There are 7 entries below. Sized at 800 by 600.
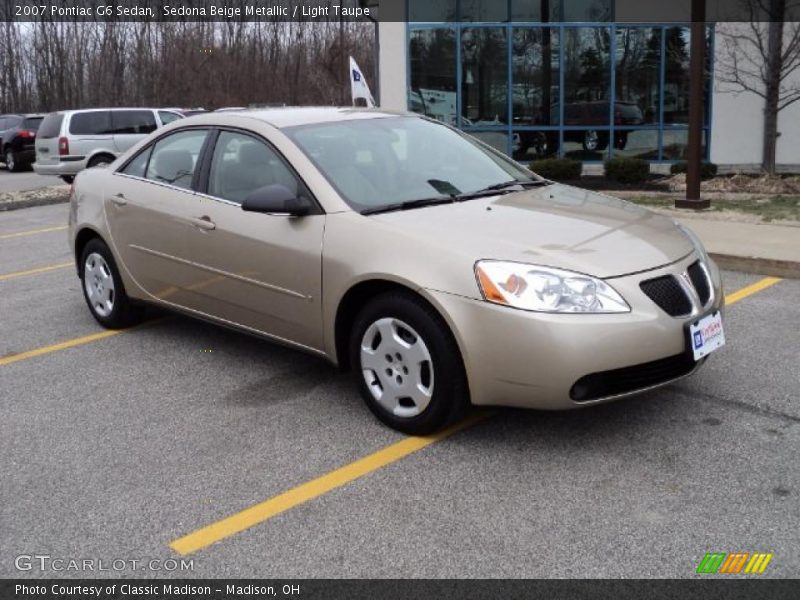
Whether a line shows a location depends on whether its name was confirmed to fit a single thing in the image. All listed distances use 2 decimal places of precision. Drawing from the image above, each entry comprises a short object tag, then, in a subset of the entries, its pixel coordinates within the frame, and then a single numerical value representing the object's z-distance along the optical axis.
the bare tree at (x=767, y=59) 14.44
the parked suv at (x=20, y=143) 25.97
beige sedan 3.71
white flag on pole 14.45
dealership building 17.42
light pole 10.83
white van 18.31
